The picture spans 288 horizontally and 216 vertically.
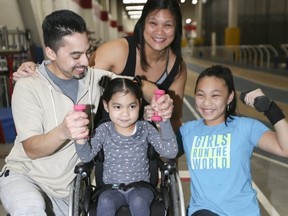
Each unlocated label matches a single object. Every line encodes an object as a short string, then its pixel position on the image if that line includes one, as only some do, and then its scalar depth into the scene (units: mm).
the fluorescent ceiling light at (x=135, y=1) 25641
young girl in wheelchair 1852
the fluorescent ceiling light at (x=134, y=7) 30450
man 1725
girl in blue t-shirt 1730
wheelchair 1723
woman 2279
